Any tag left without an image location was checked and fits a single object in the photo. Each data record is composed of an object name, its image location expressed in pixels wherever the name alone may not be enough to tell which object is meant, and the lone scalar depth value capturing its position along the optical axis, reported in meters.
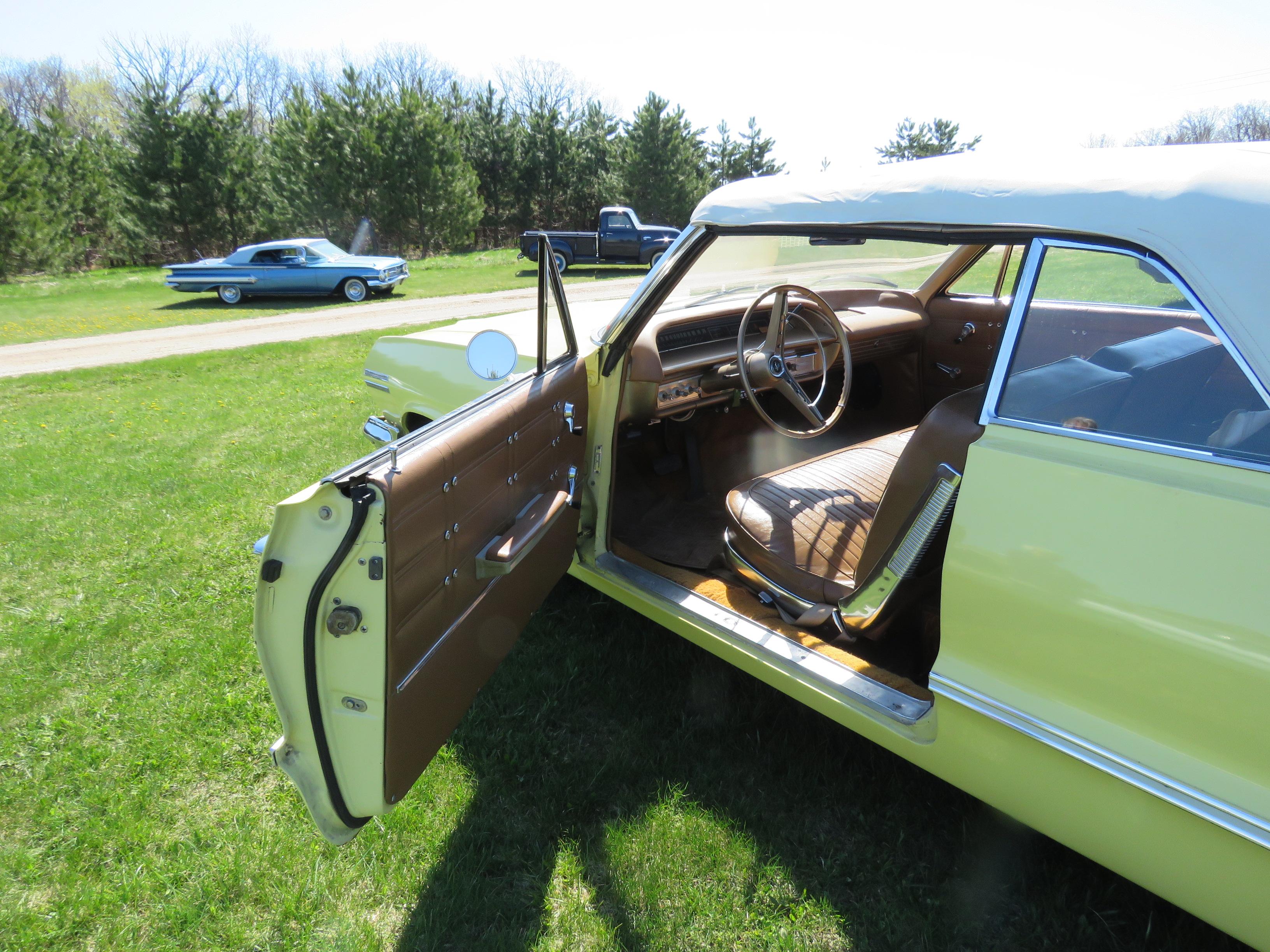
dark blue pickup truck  20.39
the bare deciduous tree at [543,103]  29.27
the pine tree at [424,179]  23.02
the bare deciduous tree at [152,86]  21.25
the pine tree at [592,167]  29.23
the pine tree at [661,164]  27.91
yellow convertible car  1.35
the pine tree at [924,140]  37.31
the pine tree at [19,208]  19.67
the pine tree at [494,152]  28.88
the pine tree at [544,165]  28.78
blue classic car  15.52
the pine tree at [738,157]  32.06
